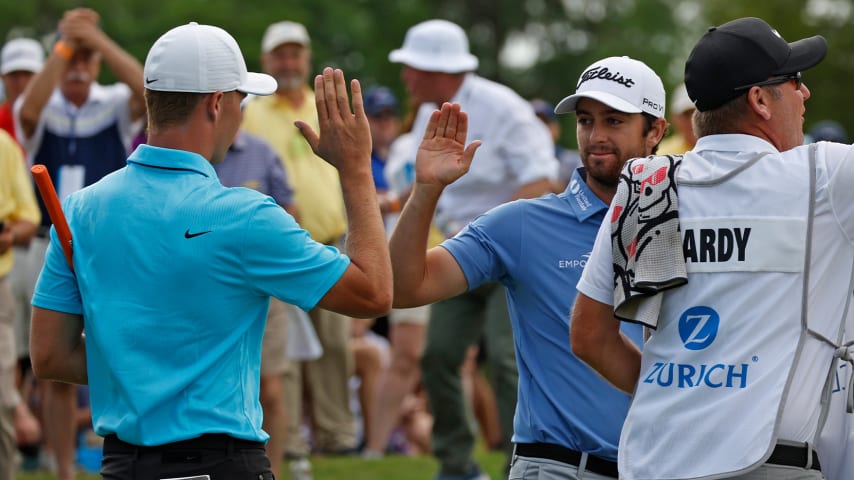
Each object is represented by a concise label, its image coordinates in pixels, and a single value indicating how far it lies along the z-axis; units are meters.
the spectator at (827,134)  24.79
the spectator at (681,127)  22.42
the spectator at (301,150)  19.98
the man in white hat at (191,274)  8.05
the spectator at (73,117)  17.55
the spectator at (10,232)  15.97
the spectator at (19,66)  20.70
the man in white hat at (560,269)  10.05
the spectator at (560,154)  26.83
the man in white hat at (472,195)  16.97
